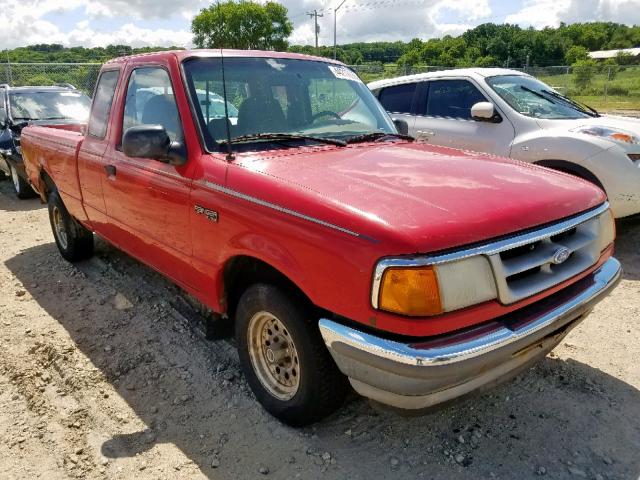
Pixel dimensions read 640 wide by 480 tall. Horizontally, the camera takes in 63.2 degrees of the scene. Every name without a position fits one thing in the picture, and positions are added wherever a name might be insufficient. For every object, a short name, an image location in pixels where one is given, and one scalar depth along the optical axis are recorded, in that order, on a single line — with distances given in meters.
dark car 8.72
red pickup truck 2.08
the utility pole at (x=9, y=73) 17.55
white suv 5.16
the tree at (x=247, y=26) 60.91
